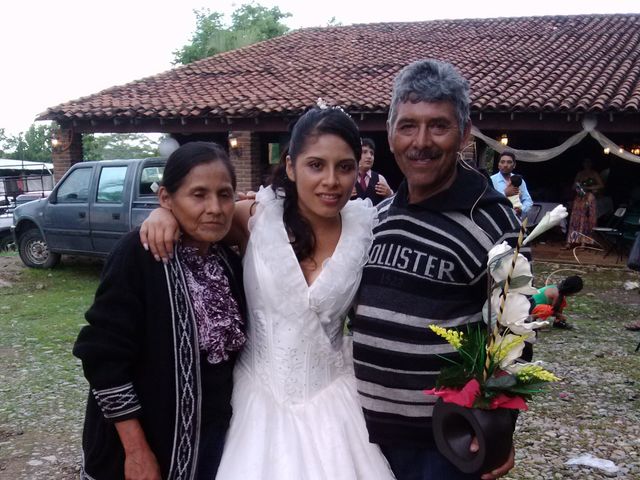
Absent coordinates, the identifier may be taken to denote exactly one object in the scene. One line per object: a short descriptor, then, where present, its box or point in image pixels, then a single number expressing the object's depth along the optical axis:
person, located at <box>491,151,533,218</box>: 8.80
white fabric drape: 11.54
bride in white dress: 1.99
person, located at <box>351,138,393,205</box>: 6.74
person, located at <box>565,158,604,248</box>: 12.78
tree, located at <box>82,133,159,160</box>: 66.69
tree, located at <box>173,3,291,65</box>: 30.72
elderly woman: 1.80
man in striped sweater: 1.82
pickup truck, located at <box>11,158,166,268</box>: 8.71
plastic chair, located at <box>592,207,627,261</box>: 11.67
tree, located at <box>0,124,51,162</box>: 59.34
